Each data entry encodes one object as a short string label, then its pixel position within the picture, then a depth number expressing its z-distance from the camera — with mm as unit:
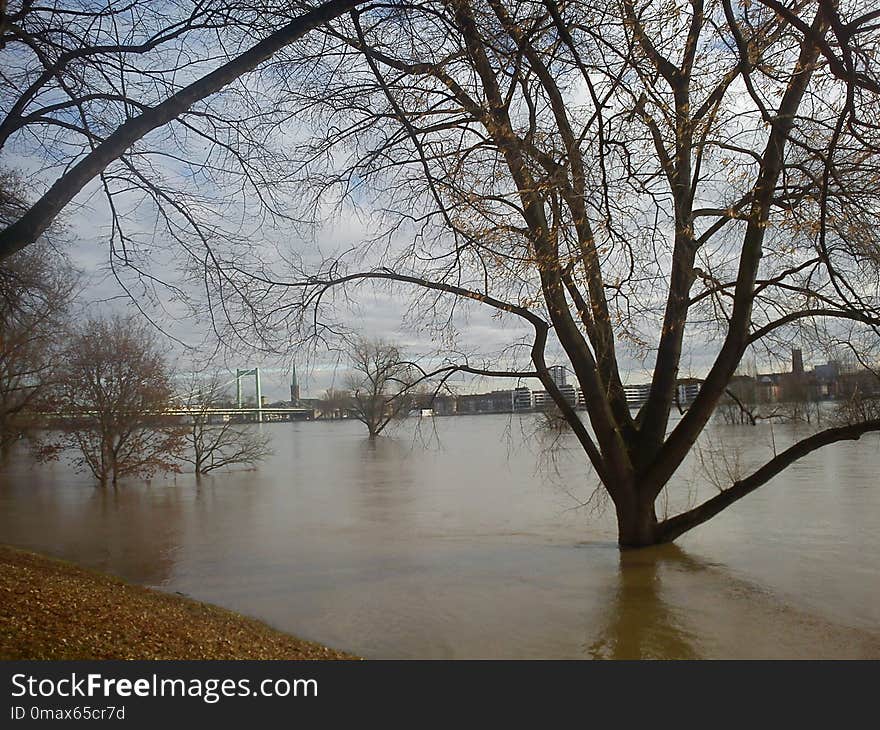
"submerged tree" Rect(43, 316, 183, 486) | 24172
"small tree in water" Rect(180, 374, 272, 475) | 25750
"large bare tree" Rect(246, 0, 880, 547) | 5492
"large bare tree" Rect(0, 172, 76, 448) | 10203
